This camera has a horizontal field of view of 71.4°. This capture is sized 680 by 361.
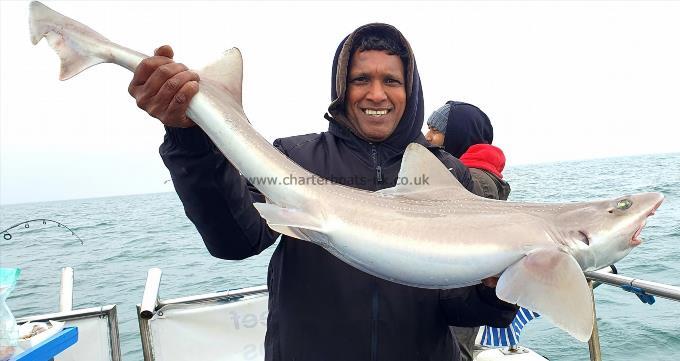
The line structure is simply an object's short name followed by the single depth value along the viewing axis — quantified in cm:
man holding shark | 227
